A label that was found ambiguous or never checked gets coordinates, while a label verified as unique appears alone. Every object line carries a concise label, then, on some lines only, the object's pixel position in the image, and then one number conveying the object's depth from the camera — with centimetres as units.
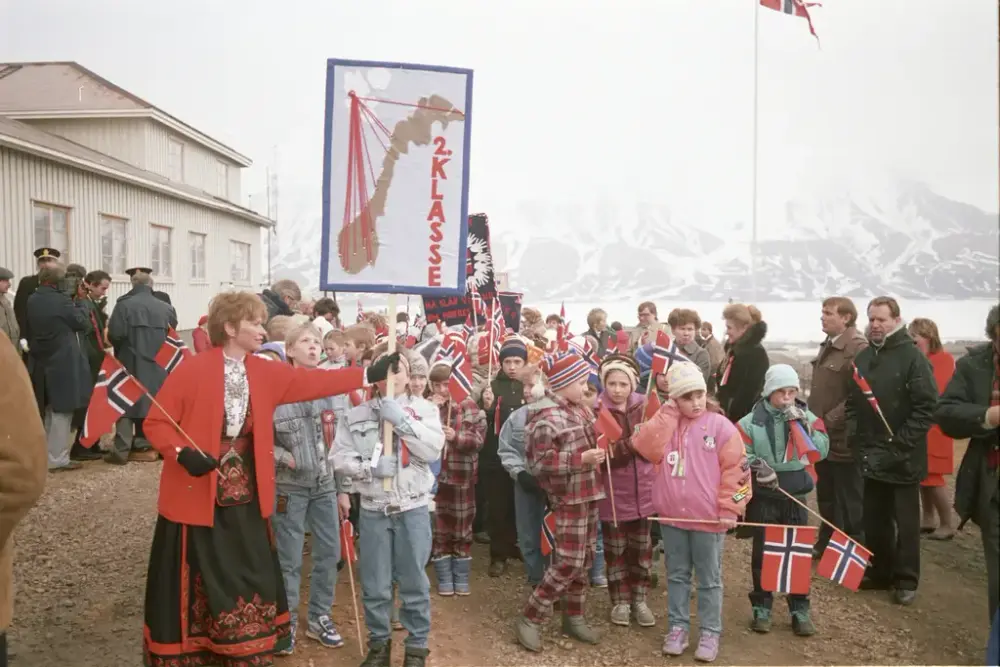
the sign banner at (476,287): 924
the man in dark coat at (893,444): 561
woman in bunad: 377
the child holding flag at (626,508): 525
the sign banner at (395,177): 448
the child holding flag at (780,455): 521
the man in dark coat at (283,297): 876
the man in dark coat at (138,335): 952
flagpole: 1289
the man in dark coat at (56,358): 883
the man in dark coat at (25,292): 921
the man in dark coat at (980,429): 396
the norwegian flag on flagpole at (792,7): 1430
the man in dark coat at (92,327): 934
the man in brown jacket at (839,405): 621
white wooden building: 1253
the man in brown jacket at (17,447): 248
